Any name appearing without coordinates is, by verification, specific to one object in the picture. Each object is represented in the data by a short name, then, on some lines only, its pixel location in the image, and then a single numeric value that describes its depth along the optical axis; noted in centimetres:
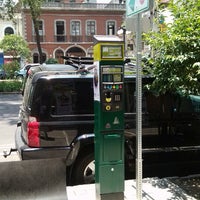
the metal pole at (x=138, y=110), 355
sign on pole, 327
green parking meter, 350
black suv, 440
